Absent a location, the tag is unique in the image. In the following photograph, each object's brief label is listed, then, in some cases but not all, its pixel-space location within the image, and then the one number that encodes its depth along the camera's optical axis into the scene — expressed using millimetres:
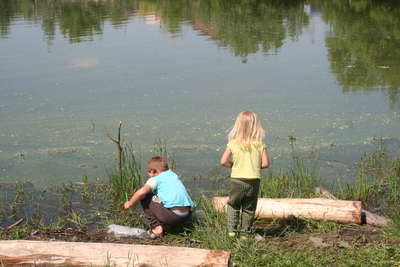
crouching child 5414
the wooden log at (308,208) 5523
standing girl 4936
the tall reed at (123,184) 6457
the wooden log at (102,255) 4422
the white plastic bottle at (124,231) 5538
